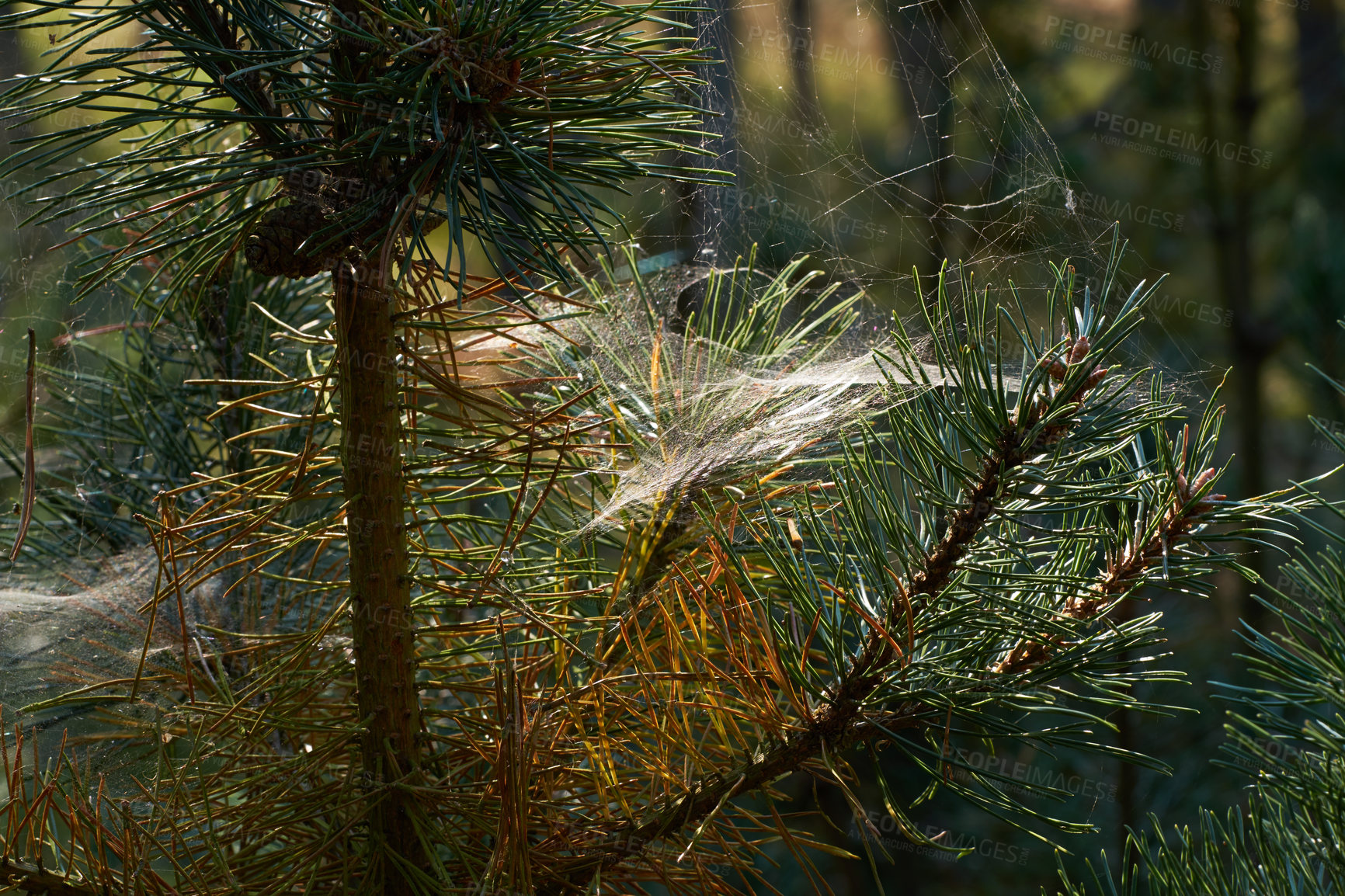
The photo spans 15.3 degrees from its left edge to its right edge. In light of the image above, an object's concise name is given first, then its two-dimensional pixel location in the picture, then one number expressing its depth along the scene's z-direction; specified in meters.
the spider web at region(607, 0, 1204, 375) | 1.96
